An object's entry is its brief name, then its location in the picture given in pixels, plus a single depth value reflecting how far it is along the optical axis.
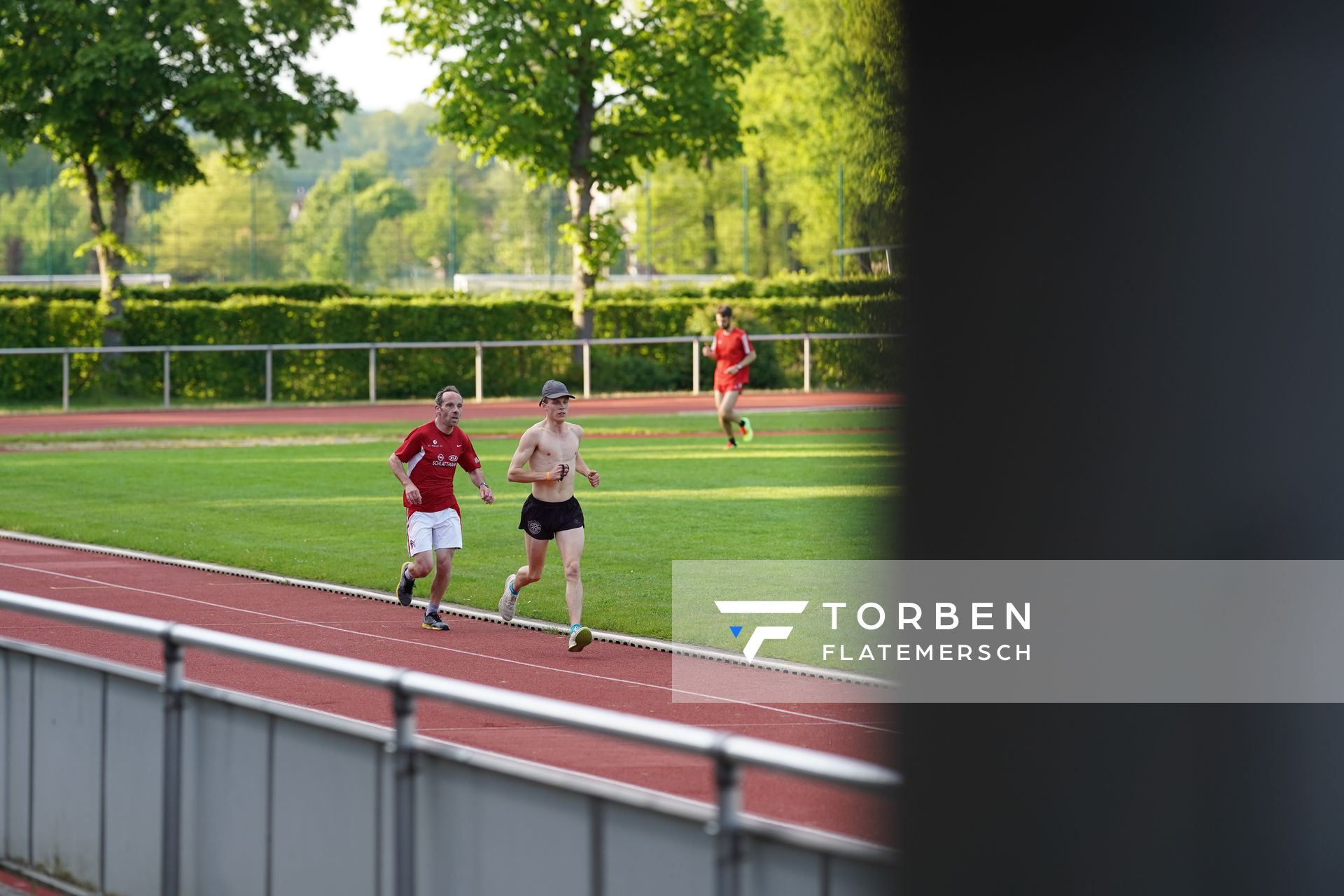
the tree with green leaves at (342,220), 73.94
